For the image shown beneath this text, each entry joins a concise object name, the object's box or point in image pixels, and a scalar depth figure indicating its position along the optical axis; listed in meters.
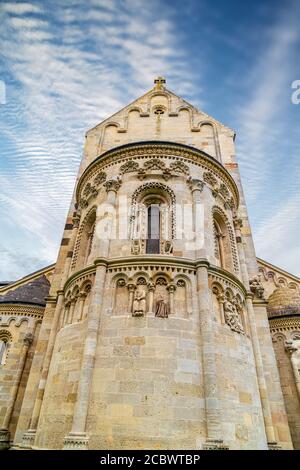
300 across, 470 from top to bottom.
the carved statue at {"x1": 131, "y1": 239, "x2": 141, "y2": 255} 11.35
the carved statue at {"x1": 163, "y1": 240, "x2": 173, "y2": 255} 11.40
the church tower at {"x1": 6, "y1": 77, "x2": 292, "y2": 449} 8.44
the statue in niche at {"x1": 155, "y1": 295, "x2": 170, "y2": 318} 9.84
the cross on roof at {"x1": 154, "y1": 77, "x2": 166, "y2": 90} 23.30
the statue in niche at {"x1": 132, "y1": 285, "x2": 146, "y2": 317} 9.77
